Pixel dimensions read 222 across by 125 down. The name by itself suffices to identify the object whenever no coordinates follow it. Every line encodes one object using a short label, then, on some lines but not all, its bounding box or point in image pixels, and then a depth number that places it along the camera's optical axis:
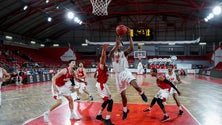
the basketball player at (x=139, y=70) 33.06
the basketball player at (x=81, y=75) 9.53
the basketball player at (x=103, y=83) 5.99
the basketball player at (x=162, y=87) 6.34
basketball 5.28
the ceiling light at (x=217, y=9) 20.95
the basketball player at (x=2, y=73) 7.46
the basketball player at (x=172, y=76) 7.15
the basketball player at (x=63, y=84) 6.07
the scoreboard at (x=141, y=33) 24.03
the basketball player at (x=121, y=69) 5.72
